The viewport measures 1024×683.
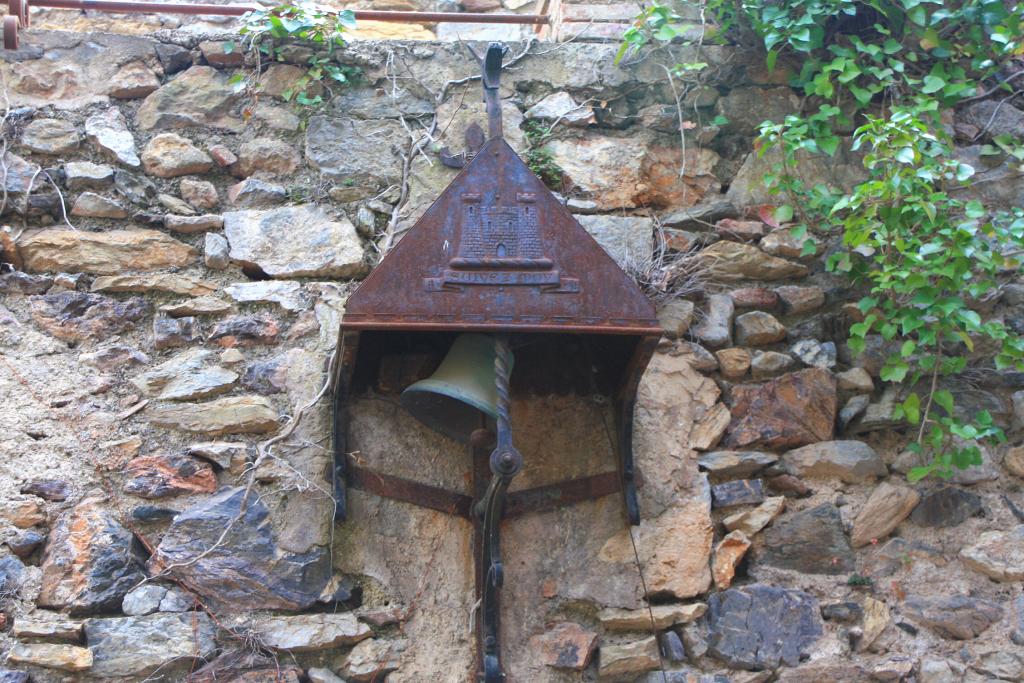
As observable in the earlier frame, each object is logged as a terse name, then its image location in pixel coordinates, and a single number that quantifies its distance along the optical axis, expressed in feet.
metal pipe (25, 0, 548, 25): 10.25
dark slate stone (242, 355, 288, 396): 8.75
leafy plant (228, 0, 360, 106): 10.01
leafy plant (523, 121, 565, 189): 9.88
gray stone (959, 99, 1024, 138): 10.41
